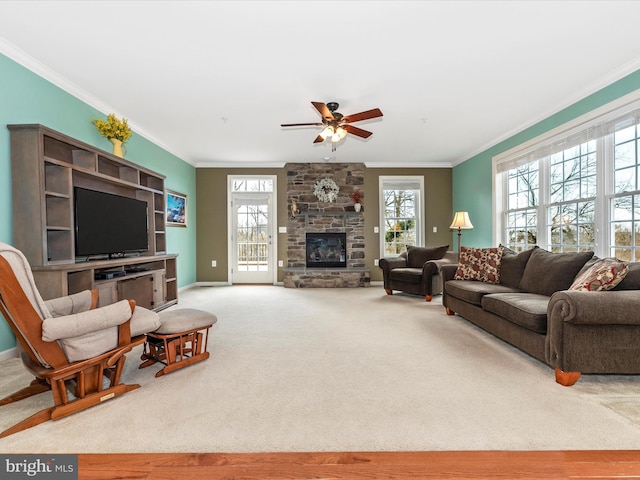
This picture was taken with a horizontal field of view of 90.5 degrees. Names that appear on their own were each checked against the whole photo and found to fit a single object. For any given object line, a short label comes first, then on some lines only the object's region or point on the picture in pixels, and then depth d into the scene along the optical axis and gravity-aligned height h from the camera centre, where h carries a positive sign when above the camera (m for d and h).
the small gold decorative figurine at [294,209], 6.57 +0.52
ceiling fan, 3.24 +1.24
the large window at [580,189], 3.12 +0.51
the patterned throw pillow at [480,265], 3.86 -0.42
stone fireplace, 6.71 +0.40
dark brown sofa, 2.03 -0.64
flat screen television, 3.10 +0.13
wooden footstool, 2.32 -0.79
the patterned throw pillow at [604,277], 2.29 -0.34
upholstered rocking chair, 1.62 -0.61
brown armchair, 4.95 -0.62
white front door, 6.75 -0.12
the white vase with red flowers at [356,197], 6.72 +0.77
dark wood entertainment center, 2.60 +0.24
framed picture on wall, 5.52 +0.47
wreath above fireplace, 6.68 +0.92
